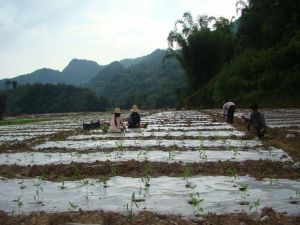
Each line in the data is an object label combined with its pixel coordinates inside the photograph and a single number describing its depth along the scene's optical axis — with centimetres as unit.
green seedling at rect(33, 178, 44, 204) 457
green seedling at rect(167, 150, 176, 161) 707
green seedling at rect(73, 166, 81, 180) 577
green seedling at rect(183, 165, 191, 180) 541
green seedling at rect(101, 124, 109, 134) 1273
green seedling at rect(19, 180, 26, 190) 522
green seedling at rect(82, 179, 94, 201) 462
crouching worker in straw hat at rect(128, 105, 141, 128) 1353
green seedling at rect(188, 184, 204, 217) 391
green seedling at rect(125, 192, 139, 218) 387
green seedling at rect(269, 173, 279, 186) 495
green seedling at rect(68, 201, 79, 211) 412
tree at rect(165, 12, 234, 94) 3859
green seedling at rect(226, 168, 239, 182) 529
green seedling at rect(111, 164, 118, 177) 590
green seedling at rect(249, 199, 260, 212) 392
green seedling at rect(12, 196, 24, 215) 422
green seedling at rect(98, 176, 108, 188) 517
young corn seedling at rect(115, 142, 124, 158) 778
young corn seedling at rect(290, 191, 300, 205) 413
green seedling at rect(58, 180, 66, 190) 511
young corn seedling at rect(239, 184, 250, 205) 417
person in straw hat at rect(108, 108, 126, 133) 1212
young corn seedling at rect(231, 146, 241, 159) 717
